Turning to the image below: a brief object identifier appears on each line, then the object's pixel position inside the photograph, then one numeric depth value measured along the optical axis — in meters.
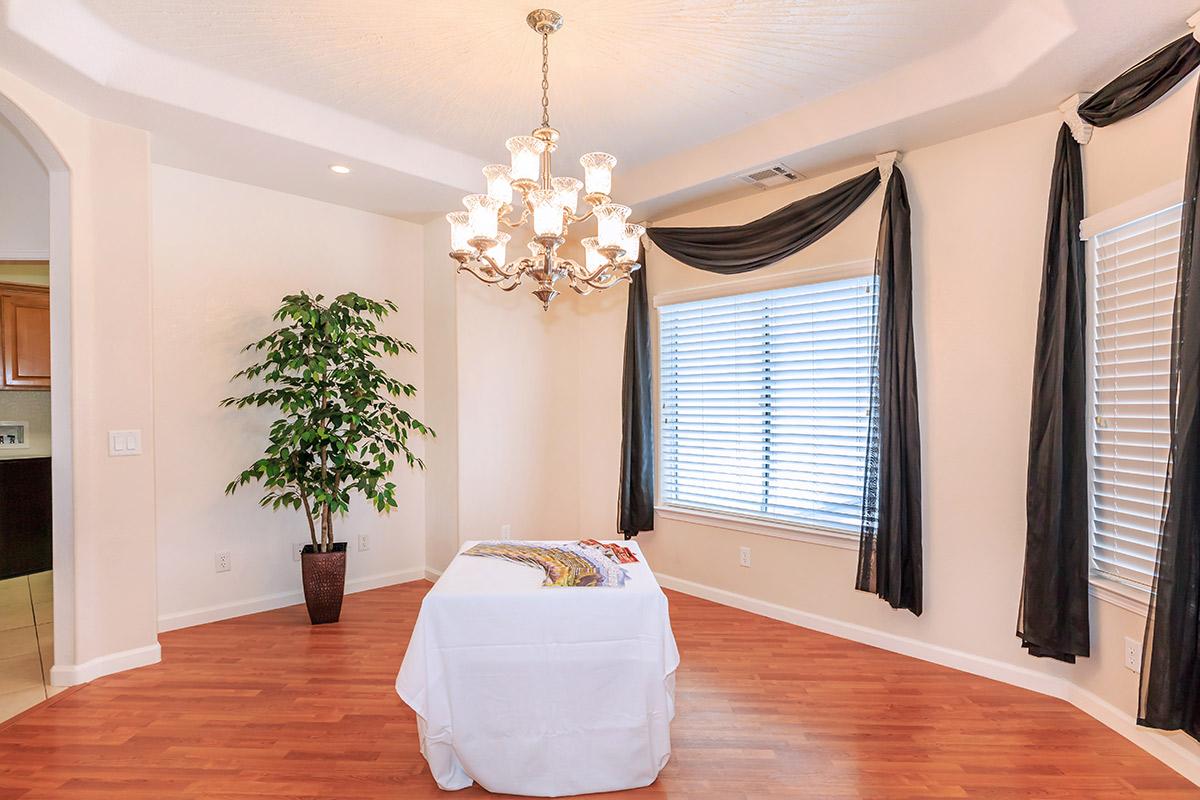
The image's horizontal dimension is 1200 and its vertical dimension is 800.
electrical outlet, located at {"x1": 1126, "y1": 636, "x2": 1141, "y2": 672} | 2.45
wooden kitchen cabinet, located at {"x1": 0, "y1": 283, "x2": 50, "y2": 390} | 4.61
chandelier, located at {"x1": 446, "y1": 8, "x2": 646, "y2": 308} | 2.30
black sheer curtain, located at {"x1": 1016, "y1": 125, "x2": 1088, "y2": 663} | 2.70
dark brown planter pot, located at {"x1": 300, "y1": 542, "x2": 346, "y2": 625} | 3.71
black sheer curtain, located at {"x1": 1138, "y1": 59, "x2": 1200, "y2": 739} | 2.00
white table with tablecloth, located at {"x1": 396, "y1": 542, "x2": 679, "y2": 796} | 2.05
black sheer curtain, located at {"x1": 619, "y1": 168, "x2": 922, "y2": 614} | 3.21
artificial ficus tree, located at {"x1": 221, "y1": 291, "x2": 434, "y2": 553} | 3.62
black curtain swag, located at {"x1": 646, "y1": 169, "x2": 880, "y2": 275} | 3.49
